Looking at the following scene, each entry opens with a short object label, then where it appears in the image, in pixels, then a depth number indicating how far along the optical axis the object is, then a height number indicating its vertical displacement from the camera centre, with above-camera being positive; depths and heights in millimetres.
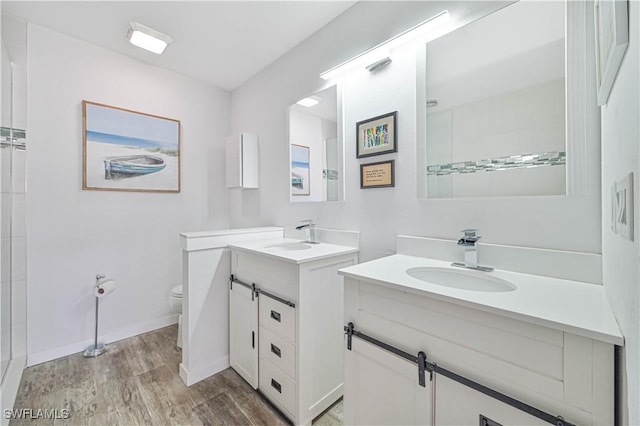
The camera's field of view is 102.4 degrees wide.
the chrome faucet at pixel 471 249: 1105 -160
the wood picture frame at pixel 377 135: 1484 +469
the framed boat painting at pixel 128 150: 2139 +568
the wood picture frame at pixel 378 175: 1506 +232
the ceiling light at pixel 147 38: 1837 +1316
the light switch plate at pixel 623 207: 465 +11
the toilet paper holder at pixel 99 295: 2039 -654
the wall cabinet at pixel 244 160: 2451 +513
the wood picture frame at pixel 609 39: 456 +349
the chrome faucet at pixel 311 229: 1870 -118
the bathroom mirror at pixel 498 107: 1038 +483
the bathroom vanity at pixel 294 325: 1375 -652
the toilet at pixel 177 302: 2119 -755
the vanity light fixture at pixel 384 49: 1286 +947
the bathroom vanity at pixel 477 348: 606 -394
